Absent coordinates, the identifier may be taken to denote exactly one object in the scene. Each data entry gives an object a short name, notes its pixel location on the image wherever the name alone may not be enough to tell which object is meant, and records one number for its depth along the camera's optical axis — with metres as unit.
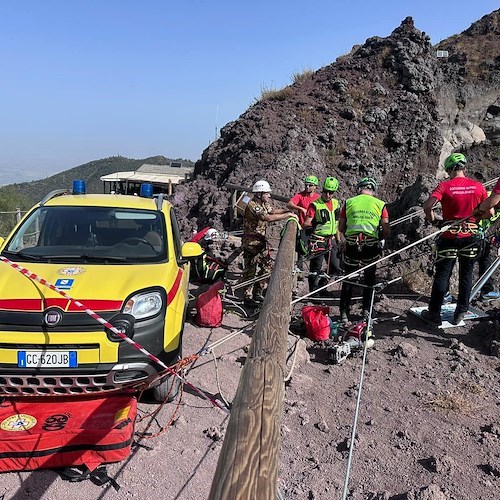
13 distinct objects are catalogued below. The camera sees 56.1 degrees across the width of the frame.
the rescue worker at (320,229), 7.96
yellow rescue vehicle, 3.57
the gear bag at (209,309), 6.47
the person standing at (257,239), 7.41
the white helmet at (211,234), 9.48
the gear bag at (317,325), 6.09
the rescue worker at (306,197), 8.30
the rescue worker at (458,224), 5.98
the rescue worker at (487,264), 7.53
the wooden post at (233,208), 11.58
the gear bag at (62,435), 3.23
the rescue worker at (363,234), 6.45
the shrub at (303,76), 17.64
